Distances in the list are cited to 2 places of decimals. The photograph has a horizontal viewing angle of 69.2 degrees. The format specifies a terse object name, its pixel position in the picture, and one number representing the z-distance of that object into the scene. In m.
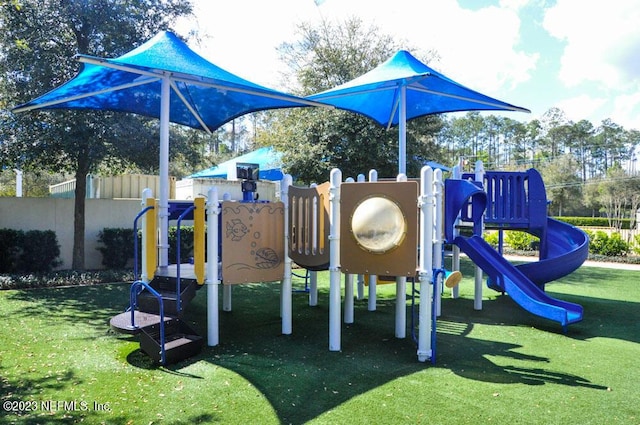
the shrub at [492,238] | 17.63
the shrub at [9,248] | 10.18
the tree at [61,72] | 9.41
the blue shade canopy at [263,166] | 14.74
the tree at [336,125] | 13.63
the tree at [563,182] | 41.44
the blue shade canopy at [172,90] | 5.75
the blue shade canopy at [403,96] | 7.40
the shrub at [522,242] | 16.98
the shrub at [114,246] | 11.53
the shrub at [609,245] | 15.13
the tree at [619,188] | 37.23
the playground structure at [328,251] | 5.17
